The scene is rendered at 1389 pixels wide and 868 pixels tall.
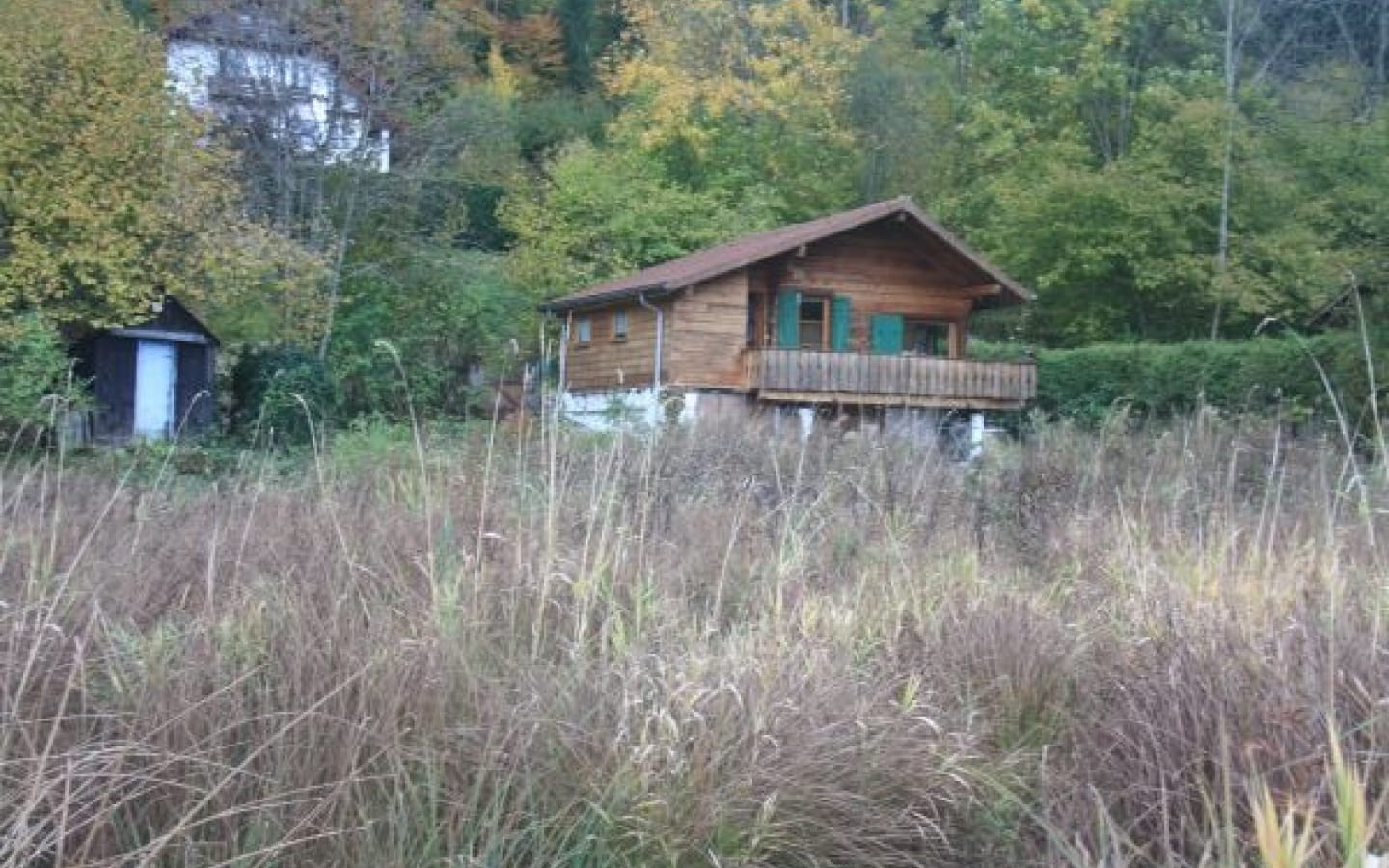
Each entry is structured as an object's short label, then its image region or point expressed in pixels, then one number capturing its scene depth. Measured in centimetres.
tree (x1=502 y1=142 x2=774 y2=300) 3681
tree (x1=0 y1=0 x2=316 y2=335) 2098
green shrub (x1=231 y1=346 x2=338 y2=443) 2166
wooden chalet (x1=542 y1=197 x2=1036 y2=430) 2717
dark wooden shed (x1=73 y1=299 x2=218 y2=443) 2489
